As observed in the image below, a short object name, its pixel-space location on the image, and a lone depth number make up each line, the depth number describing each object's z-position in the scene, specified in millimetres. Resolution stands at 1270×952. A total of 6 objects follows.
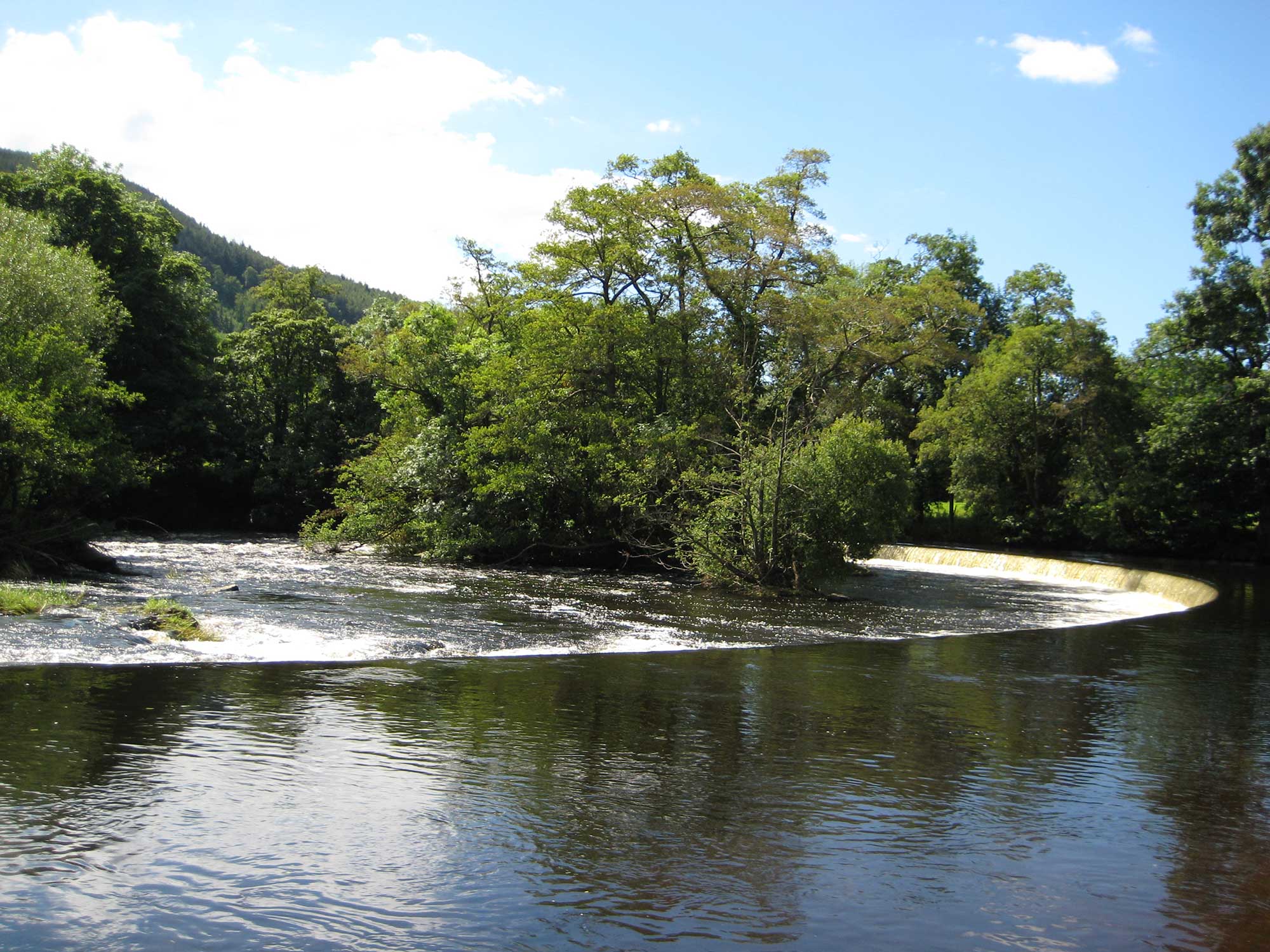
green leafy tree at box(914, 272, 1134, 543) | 47594
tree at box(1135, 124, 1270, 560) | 39344
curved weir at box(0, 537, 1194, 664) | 16297
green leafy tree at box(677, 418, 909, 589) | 25891
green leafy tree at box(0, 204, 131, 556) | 22438
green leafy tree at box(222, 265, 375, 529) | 50812
